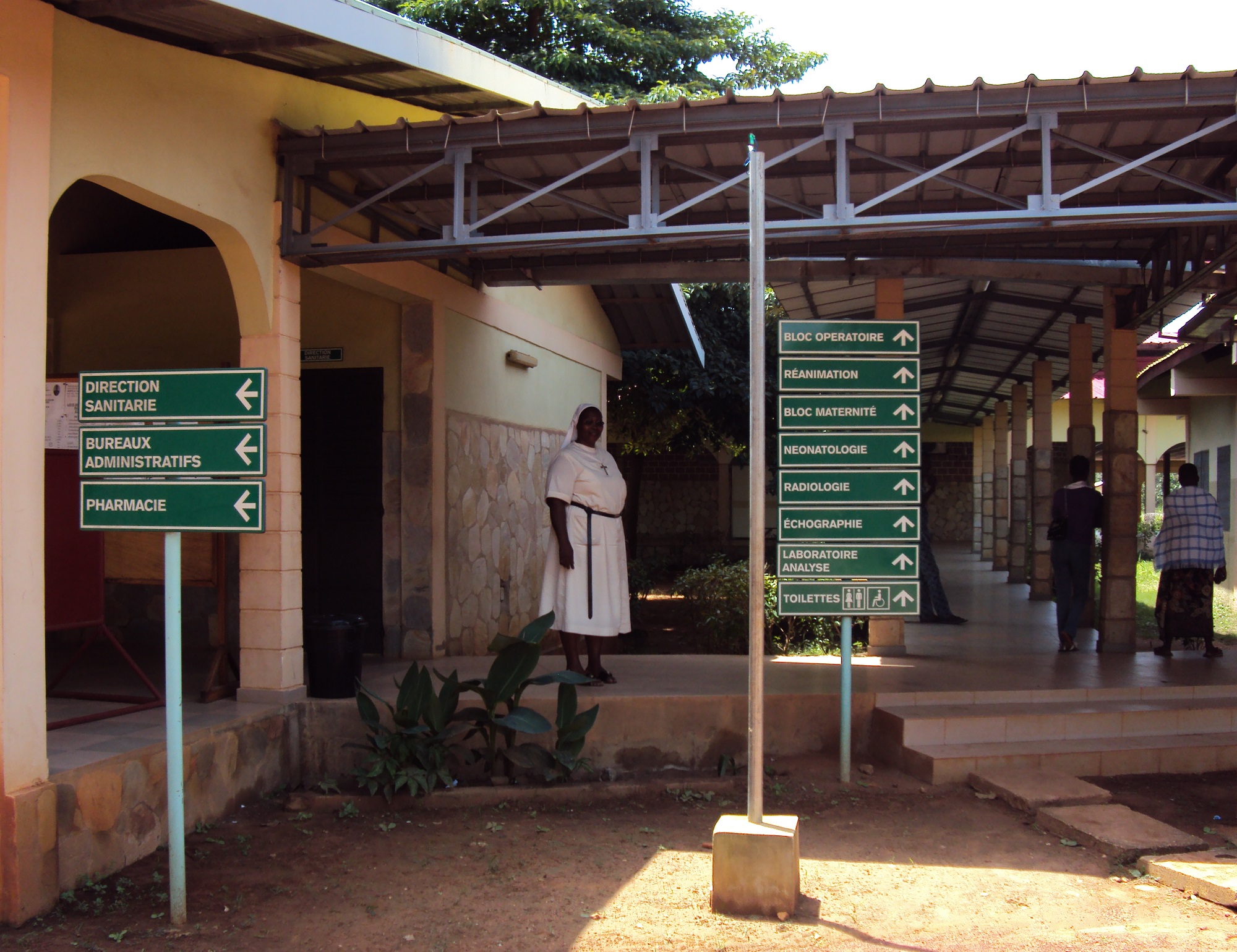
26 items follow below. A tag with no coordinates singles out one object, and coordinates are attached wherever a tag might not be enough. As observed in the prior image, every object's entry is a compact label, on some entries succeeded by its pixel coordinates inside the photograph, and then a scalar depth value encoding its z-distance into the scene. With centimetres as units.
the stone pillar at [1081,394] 1043
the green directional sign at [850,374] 597
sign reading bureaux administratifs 402
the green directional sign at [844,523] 601
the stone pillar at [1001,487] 1912
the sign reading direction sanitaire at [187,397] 405
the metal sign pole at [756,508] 393
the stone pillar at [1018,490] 1597
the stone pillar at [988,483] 2194
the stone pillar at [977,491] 2381
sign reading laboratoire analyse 600
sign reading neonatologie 600
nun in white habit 676
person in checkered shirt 862
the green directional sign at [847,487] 600
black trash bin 647
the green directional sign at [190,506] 400
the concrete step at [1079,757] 593
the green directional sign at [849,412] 600
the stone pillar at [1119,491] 870
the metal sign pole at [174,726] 398
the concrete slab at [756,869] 408
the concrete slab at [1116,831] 474
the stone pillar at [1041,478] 1393
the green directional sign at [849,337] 596
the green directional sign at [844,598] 597
